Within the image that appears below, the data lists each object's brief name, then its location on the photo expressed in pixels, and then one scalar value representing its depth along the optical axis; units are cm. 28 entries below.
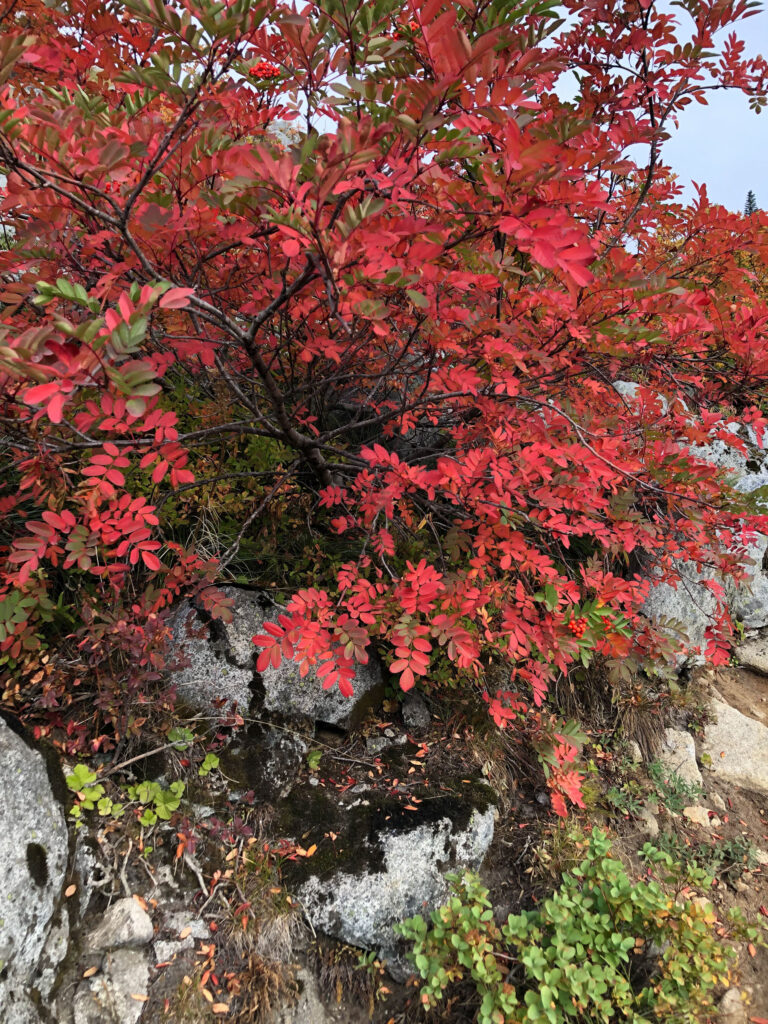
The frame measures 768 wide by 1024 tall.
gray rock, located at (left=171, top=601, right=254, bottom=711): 234
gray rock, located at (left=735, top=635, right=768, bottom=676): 388
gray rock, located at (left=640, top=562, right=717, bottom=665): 355
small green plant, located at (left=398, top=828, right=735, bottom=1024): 175
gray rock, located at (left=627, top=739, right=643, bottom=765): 305
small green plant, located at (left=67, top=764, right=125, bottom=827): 194
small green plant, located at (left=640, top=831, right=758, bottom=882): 266
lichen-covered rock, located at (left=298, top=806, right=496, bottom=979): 200
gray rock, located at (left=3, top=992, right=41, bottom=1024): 151
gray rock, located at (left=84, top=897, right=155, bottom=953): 174
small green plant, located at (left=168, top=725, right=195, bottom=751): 217
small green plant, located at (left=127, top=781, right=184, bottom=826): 202
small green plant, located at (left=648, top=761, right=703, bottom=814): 288
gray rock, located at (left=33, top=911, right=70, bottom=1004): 161
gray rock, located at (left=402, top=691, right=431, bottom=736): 261
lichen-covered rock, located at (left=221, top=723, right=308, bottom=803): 225
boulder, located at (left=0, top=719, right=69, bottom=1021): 156
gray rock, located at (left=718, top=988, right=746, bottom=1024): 204
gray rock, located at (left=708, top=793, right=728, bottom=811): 299
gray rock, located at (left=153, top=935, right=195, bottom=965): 178
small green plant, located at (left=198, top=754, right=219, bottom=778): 218
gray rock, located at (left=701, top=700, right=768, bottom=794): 317
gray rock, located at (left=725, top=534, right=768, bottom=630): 395
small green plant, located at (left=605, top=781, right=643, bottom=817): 279
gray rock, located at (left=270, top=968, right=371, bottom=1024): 183
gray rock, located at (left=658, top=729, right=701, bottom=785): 308
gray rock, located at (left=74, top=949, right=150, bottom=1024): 162
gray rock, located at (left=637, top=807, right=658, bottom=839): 273
